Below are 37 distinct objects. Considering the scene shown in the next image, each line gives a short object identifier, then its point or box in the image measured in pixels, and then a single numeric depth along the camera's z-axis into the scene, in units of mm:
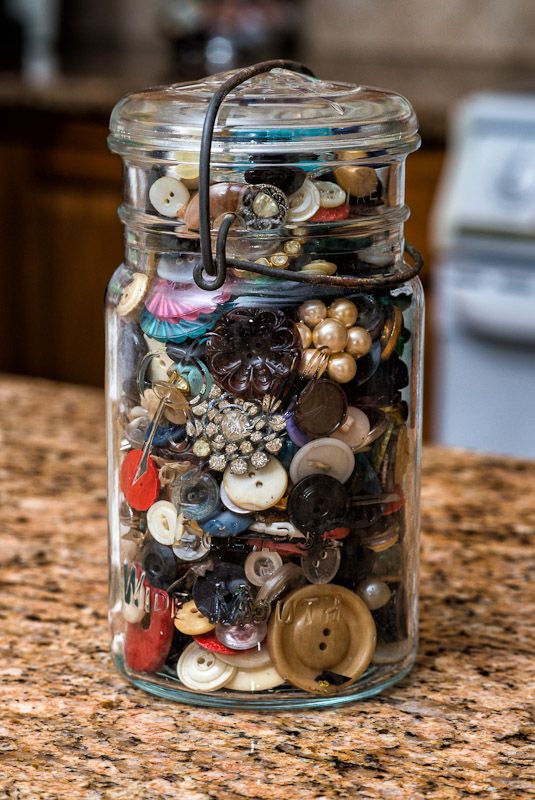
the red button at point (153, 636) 617
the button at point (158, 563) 613
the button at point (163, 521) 610
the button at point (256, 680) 612
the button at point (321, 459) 598
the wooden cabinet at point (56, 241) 2645
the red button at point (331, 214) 598
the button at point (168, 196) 602
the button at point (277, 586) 603
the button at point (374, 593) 618
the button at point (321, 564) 606
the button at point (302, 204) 595
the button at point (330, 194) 598
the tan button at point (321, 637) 605
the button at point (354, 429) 602
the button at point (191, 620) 607
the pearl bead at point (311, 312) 598
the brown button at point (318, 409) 596
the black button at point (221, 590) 603
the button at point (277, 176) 593
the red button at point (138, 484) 614
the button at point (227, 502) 600
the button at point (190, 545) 606
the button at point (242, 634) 605
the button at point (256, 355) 595
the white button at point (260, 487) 596
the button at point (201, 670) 613
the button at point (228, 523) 600
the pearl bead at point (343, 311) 599
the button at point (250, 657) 608
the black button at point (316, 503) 599
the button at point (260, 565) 603
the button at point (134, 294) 618
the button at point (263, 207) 592
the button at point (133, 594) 626
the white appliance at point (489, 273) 2119
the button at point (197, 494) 602
